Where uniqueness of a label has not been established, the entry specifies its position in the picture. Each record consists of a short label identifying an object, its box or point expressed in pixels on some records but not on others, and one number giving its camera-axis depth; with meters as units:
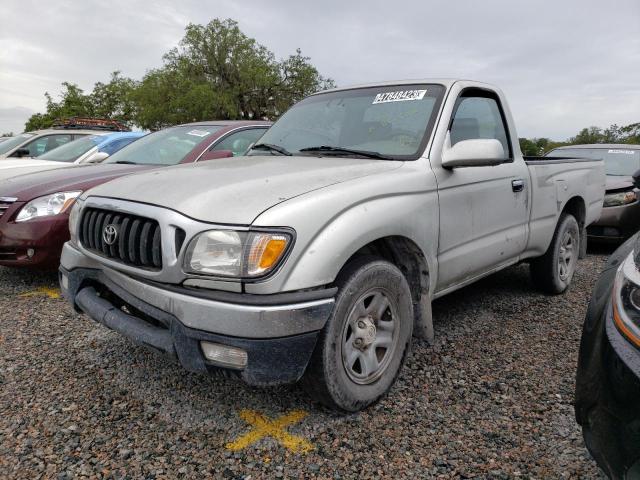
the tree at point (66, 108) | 48.53
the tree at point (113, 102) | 50.84
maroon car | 3.95
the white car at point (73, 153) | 5.78
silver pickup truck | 1.94
